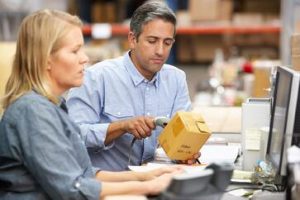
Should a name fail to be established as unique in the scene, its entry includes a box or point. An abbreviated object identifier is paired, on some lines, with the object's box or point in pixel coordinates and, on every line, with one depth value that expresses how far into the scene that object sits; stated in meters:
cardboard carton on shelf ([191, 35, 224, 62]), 13.33
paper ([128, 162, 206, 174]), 3.34
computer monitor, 2.86
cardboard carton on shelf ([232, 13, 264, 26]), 12.06
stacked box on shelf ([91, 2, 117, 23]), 12.98
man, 3.93
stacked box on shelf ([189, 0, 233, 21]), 11.70
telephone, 2.27
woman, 2.58
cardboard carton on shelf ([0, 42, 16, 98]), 6.73
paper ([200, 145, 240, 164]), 3.74
